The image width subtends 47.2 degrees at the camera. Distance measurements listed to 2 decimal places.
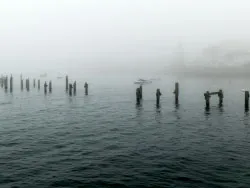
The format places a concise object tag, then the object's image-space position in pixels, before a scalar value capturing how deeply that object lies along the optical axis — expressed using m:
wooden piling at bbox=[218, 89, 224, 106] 45.34
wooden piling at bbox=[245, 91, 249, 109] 40.38
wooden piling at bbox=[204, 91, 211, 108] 42.44
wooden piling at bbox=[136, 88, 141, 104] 50.77
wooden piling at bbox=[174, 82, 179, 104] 48.26
